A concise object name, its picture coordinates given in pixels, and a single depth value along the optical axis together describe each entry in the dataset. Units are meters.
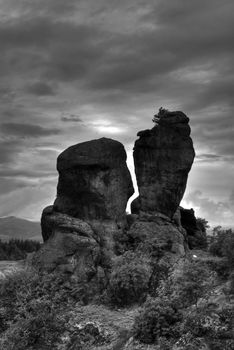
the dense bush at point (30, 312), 32.97
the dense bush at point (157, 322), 29.84
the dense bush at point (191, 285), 31.69
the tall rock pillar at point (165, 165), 55.62
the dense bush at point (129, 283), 40.78
